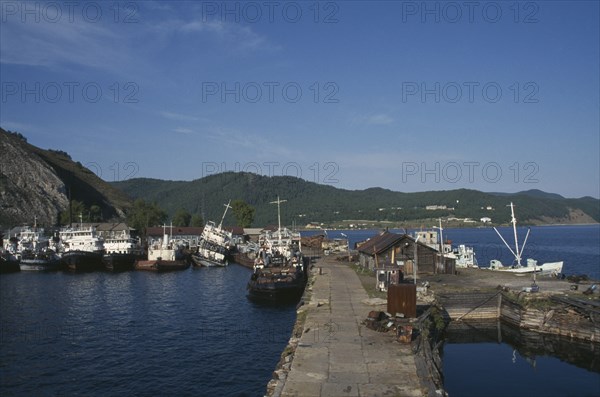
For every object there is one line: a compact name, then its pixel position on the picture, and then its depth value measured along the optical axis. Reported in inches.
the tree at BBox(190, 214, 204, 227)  7194.9
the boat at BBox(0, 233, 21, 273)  3230.8
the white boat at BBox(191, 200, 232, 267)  3449.8
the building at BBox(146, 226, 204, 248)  5497.0
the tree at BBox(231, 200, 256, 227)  6412.4
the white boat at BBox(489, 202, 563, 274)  2123.5
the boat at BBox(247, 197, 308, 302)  1899.6
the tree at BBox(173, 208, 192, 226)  7057.1
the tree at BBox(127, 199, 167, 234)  5989.2
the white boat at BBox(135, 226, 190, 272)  3189.0
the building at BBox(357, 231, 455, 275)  2022.6
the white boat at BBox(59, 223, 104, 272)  3216.0
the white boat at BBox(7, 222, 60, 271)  3208.7
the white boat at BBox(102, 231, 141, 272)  3228.3
